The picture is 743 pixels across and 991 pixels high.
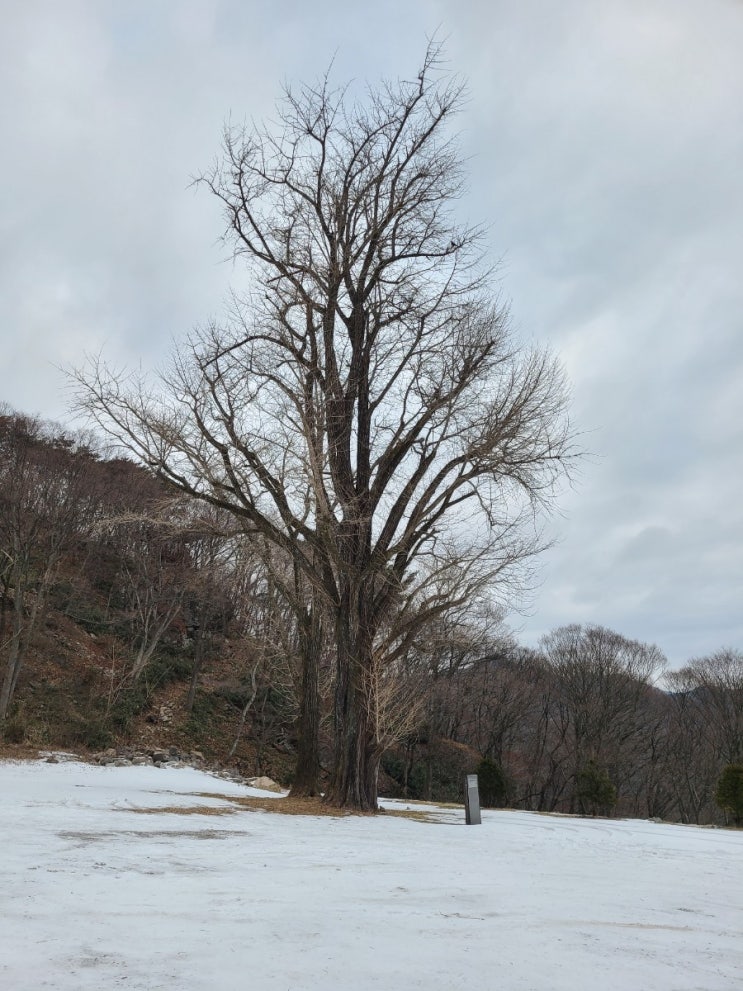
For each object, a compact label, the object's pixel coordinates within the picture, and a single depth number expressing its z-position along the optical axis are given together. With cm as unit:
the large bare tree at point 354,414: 1255
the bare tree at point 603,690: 4025
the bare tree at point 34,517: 2269
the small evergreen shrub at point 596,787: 2852
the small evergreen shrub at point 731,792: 2116
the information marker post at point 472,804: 1266
